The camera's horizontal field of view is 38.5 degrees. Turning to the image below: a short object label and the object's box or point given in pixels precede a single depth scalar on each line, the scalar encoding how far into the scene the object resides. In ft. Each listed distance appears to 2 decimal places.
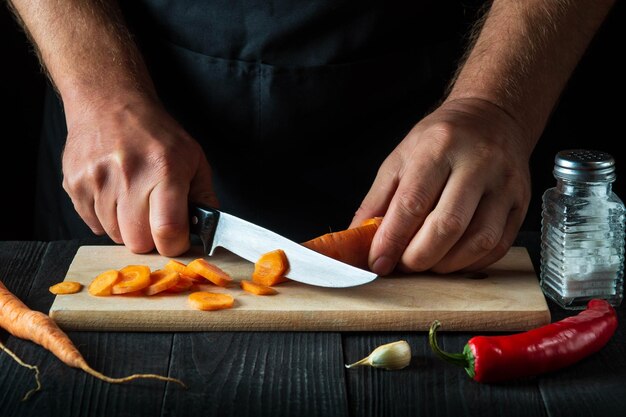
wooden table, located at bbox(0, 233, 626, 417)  4.03
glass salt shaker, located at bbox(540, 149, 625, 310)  4.96
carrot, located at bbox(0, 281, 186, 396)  4.24
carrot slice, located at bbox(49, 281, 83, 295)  5.10
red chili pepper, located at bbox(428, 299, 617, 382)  4.22
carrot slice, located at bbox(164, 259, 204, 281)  5.20
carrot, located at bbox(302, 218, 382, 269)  5.36
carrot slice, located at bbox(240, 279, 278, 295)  5.05
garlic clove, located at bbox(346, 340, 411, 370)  4.32
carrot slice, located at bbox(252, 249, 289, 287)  5.13
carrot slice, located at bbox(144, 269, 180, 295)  4.99
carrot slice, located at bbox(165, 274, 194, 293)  5.08
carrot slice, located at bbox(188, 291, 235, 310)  4.83
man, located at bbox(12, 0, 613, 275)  5.28
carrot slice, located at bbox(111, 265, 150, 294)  5.00
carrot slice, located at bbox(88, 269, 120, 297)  5.05
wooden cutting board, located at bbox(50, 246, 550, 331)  4.78
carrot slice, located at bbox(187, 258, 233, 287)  5.13
